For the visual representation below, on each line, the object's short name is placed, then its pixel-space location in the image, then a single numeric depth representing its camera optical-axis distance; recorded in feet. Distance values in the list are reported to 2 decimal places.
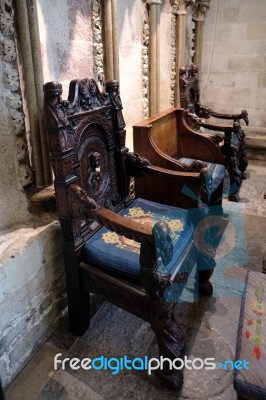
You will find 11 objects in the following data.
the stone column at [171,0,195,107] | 11.05
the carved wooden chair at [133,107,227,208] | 6.51
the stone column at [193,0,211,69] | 12.82
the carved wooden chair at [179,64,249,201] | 9.81
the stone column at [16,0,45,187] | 4.85
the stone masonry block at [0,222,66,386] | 4.49
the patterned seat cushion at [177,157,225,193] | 8.38
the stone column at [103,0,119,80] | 7.06
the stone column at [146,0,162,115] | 9.19
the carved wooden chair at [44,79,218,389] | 4.12
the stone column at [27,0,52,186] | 4.97
